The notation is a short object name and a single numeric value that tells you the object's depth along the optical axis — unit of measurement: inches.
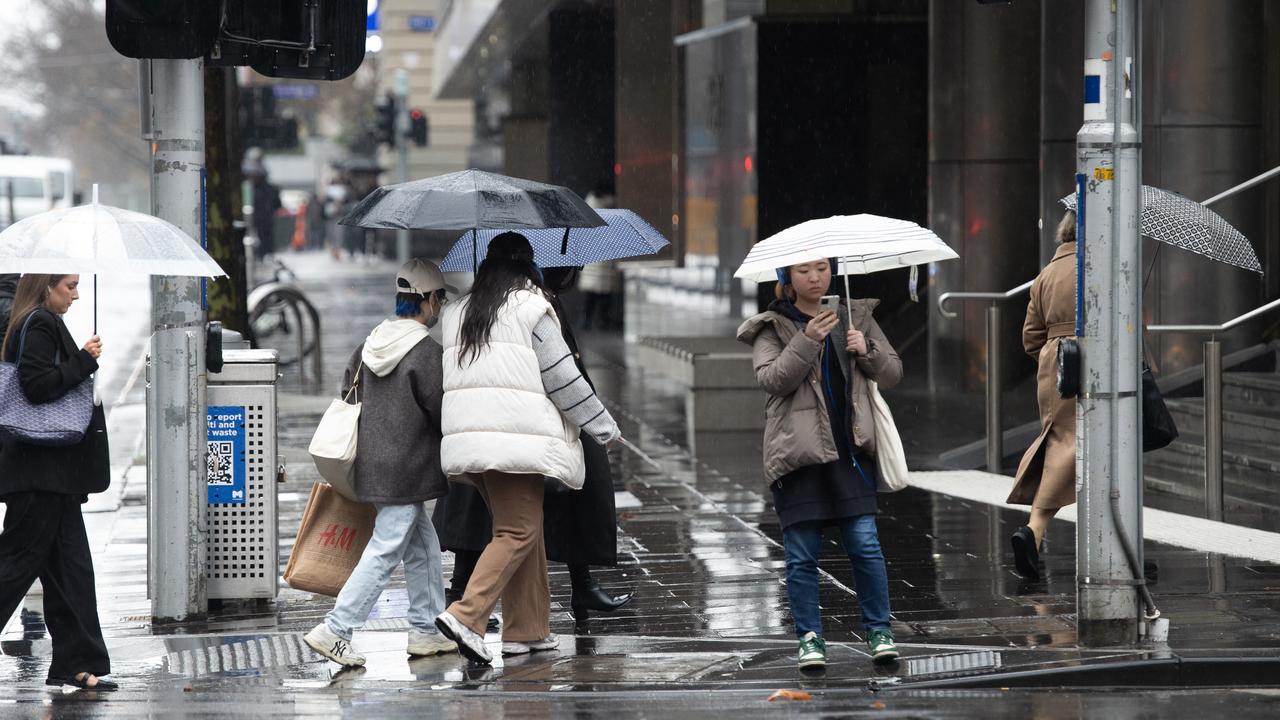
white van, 3533.5
